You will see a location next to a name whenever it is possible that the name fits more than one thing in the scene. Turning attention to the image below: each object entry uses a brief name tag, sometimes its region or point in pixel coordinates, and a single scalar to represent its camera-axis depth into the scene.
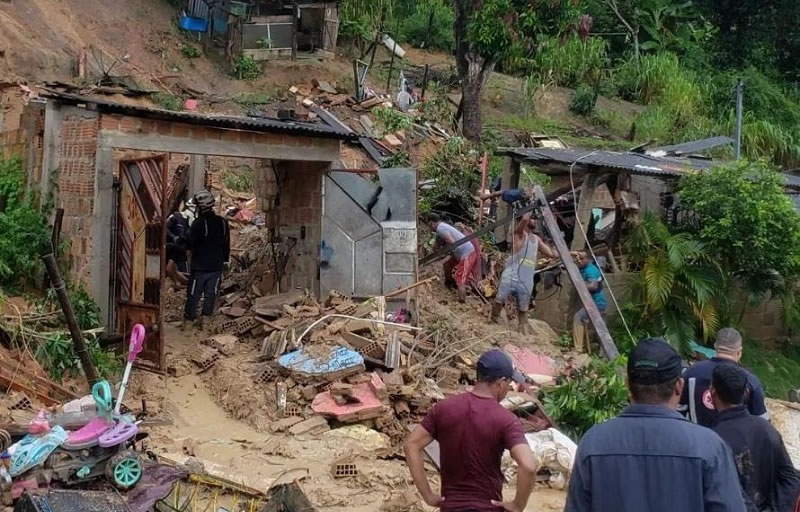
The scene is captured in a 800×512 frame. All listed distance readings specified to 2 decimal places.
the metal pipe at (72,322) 7.41
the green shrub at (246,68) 23.28
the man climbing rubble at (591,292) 11.57
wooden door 9.17
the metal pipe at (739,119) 16.80
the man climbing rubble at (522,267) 11.06
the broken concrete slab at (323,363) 8.90
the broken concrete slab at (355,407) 8.34
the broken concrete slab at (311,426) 8.22
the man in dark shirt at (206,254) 11.05
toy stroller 5.71
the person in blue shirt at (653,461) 2.77
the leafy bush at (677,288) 11.99
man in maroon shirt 3.94
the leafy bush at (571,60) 20.62
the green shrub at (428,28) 29.55
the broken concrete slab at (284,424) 8.30
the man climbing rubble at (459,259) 12.32
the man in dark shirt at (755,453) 4.05
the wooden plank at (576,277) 10.27
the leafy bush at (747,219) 11.77
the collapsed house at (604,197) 12.63
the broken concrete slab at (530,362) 10.22
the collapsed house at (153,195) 9.26
